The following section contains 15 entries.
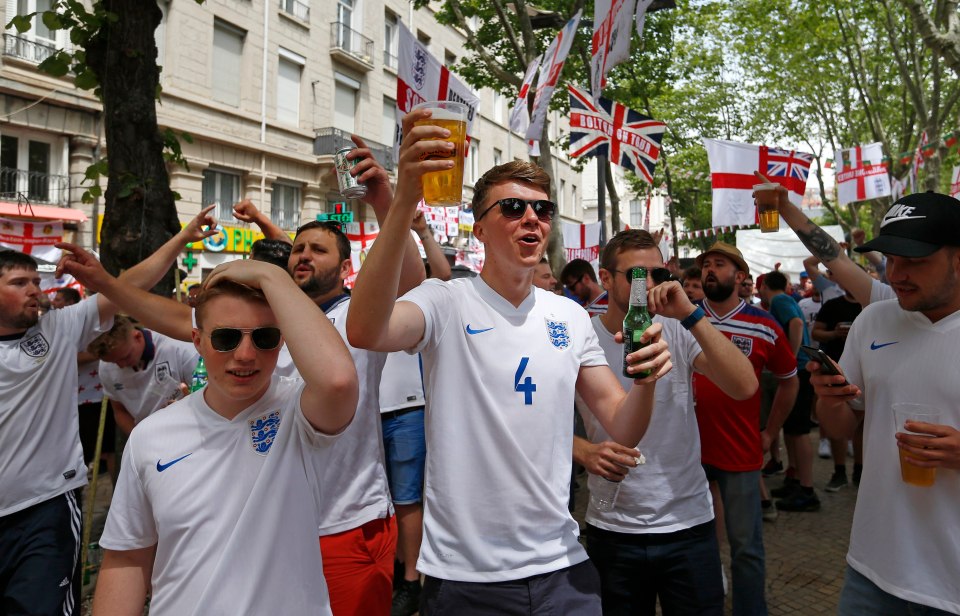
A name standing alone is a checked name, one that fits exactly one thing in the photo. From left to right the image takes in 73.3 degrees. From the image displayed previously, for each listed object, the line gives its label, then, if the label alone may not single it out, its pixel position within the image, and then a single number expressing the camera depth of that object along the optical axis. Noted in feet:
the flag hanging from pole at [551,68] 27.20
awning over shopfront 47.68
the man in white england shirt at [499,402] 6.47
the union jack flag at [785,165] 28.96
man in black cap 7.35
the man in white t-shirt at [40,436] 10.27
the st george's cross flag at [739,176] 28.02
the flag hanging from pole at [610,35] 23.59
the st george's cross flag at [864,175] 40.14
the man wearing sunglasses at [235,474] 5.81
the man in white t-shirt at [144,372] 14.33
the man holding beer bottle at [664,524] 9.17
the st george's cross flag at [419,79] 22.26
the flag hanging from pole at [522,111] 30.12
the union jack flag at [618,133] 32.14
